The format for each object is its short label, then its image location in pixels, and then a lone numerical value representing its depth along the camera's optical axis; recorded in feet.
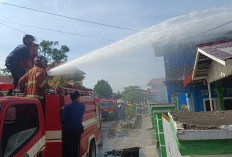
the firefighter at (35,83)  11.96
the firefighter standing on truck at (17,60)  14.64
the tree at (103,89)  134.92
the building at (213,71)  13.30
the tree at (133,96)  136.56
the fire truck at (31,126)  8.23
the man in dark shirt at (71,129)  12.03
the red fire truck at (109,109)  59.72
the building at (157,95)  128.09
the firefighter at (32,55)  15.37
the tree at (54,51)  42.91
